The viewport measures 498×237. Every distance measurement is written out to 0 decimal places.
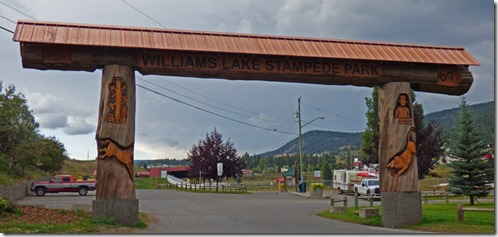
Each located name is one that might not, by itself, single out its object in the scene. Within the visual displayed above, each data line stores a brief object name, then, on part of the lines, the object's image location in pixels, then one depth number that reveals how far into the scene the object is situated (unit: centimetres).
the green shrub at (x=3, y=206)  1334
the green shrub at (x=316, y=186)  3662
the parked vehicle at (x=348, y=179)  4471
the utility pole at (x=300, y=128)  4272
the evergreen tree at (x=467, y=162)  2701
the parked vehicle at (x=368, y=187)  3662
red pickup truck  3553
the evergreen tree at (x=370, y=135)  4223
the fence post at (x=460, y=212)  1518
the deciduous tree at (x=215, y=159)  4809
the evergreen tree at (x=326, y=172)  8356
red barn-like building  11344
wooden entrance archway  1343
